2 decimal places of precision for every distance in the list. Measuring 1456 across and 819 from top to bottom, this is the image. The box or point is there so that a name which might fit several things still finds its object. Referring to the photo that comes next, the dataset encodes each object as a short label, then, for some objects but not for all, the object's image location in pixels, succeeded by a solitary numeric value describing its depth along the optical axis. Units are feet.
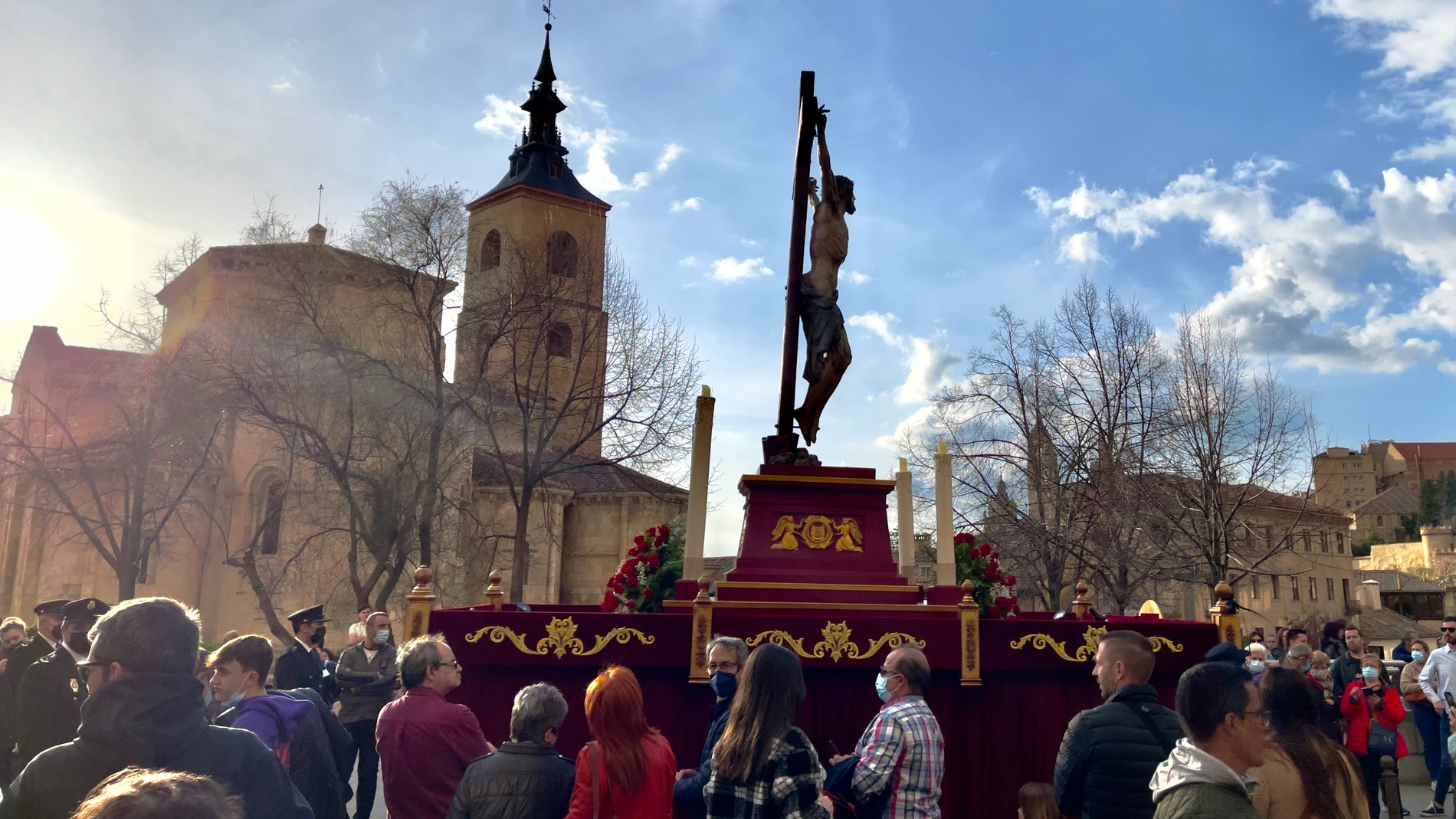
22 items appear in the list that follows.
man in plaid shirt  13.57
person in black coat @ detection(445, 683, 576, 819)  12.03
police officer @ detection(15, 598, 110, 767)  20.92
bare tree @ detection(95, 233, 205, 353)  76.23
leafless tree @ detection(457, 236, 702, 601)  67.26
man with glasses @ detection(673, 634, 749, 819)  13.12
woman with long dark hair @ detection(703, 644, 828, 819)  11.29
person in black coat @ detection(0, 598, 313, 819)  8.51
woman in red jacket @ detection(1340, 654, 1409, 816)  25.88
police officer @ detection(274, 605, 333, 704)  25.55
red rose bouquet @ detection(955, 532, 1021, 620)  26.40
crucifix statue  26.12
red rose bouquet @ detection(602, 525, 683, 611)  26.63
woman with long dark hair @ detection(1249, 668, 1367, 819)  10.39
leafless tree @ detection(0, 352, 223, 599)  74.59
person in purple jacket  13.47
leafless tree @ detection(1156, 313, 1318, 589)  72.43
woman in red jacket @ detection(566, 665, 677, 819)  12.06
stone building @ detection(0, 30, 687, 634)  74.64
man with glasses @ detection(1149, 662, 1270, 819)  8.82
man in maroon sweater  14.29
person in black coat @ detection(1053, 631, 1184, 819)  12.04
